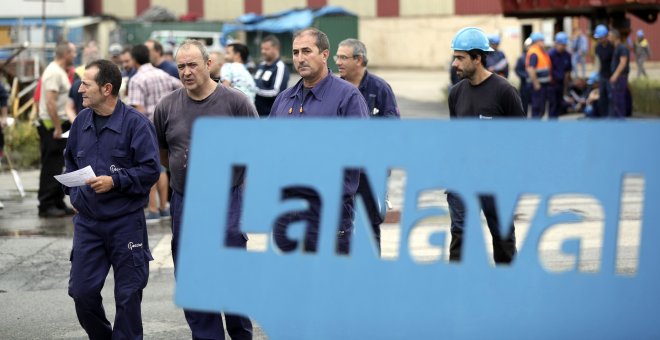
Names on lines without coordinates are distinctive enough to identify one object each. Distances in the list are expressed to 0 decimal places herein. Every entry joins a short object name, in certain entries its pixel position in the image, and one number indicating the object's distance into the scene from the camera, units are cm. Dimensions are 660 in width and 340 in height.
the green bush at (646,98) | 2302
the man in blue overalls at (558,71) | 2106
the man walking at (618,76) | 1991
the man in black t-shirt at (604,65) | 2014
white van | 4426
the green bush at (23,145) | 1722
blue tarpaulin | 4581
